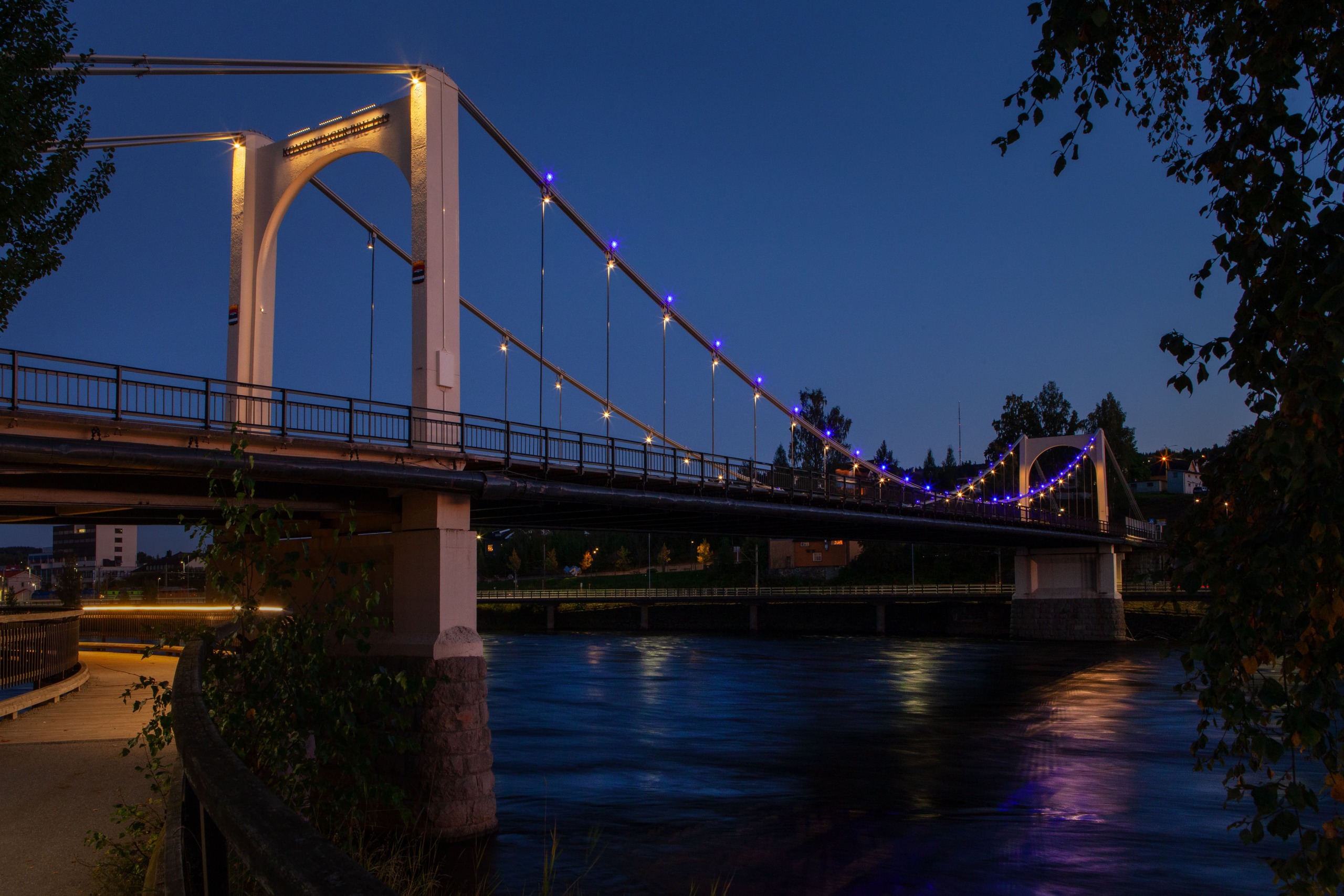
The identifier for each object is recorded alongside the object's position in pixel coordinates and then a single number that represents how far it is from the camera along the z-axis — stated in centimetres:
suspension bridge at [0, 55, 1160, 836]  1512
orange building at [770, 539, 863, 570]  9931
